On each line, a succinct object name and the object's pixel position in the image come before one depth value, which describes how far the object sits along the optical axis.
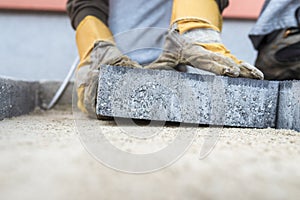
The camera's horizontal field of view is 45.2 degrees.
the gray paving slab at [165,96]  0.99
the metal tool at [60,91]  1.79
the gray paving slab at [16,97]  1.16
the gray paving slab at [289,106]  0.98
